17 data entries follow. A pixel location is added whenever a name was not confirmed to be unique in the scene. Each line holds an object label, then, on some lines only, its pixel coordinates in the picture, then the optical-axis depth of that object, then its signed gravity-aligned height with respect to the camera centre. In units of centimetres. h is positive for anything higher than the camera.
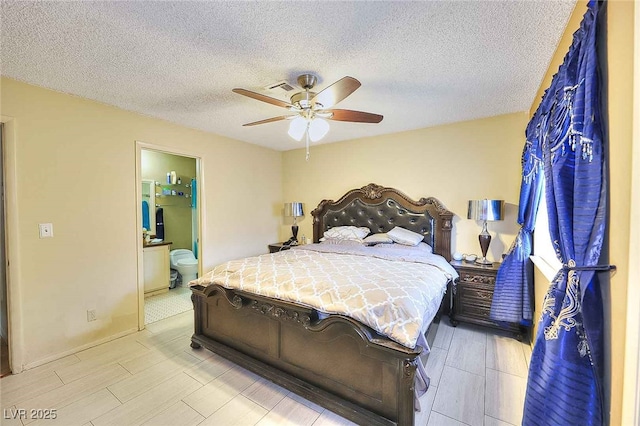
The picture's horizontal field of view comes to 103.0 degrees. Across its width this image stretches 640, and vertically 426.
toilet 430 -98
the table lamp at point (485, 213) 277 -7
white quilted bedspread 157 -59
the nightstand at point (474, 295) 272 -97
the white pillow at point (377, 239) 338 -44
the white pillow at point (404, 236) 321 -38
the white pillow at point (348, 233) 362 -38
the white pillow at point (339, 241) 356 -50
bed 147 -104
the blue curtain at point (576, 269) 100 -27
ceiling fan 172 +78
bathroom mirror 450 +5
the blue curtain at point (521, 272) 235 -63
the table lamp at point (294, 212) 433 -9
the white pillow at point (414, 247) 310 -51
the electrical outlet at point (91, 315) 255 -109
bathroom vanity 385 -96
